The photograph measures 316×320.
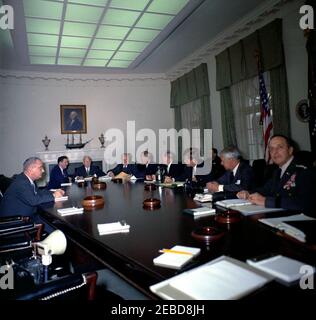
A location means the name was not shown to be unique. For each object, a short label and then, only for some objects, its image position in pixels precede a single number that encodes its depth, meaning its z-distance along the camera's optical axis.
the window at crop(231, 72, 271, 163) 5.36
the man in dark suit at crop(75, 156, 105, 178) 6.27
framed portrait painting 7.69
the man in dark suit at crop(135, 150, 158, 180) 6.13
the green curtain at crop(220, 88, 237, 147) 5.89
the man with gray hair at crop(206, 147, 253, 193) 3.00
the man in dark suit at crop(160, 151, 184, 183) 5.39
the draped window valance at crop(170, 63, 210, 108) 6.67
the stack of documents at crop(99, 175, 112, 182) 5.10
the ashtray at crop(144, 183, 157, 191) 3.38
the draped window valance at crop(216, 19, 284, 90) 4.54
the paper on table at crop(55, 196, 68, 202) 3.10
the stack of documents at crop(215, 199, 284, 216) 1.94
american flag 4.73
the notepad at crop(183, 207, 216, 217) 1.98
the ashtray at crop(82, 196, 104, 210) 2.55
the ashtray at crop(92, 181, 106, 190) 3.89
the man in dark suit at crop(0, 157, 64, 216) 2.89
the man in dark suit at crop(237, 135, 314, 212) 2.02
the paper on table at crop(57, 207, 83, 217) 2.36
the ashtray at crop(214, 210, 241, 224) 1.74
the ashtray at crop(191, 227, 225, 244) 1.43
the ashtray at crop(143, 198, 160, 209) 2.35
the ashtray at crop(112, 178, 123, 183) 4.59
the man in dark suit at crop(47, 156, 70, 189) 5.29
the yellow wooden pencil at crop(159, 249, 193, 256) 1.27
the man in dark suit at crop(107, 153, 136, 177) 6.19
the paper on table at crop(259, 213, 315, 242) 1.37
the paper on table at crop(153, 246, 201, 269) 1.17
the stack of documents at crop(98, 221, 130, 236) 1.74
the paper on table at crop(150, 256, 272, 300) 0.92
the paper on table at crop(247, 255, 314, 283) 0.99
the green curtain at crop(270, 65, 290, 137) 4.58
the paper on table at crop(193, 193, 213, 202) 2.46
